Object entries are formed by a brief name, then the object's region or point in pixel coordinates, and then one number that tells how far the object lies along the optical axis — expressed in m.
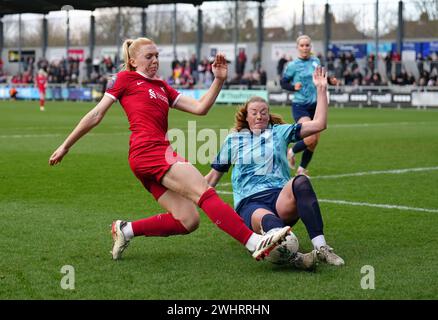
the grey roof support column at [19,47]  61.19
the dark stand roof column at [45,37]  60.38
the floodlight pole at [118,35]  55.96
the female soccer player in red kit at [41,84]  37.42
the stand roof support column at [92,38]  58.59
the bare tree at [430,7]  46.00
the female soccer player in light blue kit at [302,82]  14.09
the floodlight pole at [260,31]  52.16
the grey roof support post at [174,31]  54.25
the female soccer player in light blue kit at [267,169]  6.48
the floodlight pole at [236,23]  51.89
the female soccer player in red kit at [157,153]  6.23
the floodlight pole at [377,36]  46.06
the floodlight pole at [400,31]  46.62
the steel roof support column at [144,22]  55.88
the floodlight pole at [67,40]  57.10
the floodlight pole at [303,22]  49.62
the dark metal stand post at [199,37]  54.09
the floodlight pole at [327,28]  48.72
